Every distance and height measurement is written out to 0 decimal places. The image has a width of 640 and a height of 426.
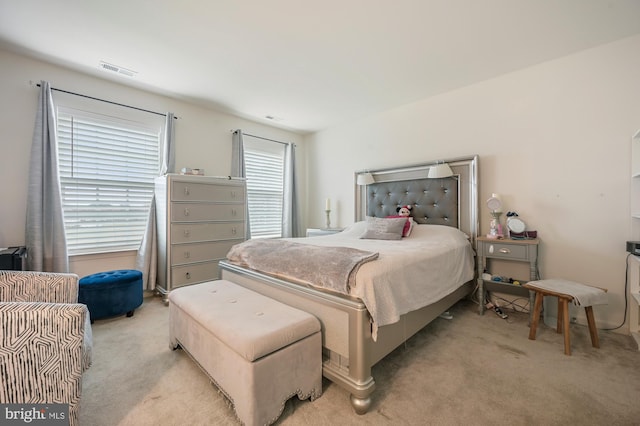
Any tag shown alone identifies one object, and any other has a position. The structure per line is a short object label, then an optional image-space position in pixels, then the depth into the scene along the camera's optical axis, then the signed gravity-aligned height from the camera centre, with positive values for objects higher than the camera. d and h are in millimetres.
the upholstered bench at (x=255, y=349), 1278 -754
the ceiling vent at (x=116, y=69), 2844 +1584
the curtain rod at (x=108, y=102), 2914 +1337
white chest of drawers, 3156 -179
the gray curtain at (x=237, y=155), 4277 +910
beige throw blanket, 1624 -372
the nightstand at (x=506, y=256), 2541 -467
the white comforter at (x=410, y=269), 1548 -433
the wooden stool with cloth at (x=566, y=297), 2020 -688
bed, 1489 -529
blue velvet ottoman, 2580 -829
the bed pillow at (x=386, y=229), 3037 -227
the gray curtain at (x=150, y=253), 3359 -537
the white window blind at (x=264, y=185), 4621 +466
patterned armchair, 1146 -634
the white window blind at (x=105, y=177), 2998 +418
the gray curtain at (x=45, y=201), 2660 +115
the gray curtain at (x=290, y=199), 4945 +222
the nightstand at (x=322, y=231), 4258 -342
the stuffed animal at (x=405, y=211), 3596 -13
